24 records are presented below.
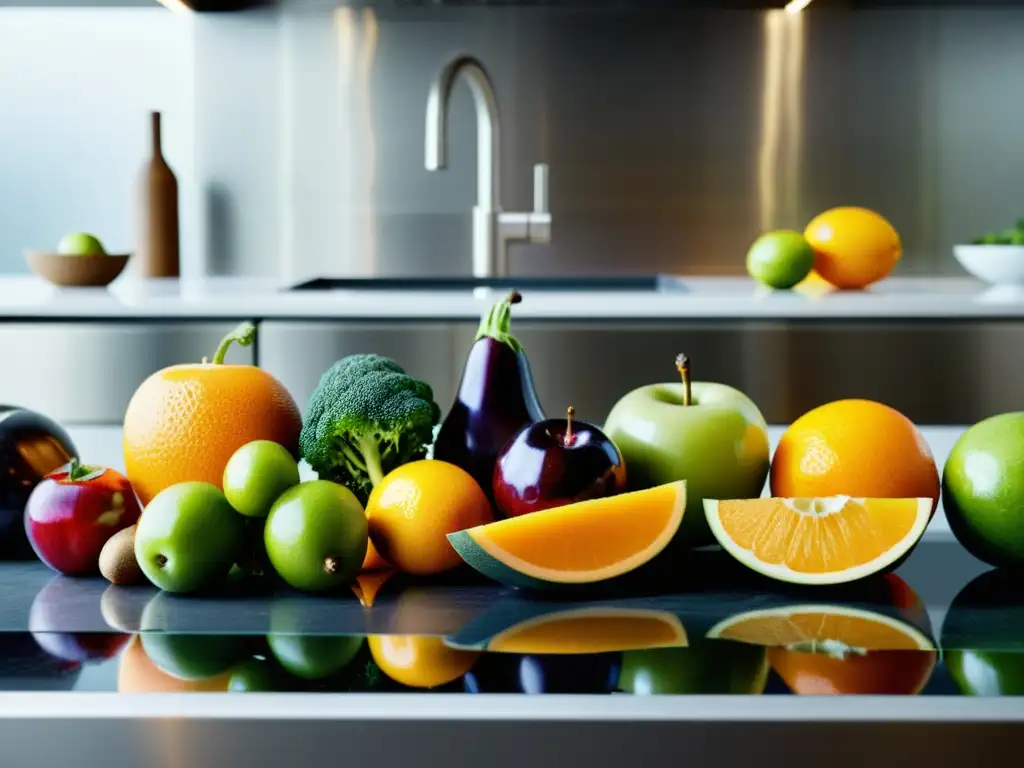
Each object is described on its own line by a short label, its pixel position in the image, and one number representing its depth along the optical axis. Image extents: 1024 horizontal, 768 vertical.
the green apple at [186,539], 0.72
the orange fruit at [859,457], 0.82
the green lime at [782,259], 2.60
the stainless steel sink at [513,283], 3.19
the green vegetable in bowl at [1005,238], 2.66
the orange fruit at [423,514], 0.76
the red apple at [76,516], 0.79
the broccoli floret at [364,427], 0.83
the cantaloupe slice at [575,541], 0.72
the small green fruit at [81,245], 2.72
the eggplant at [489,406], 0.84
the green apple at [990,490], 0.79
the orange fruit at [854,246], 2.67
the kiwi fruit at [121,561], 0.76
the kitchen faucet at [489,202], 2.91
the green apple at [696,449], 0.83
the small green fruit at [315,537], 0.72
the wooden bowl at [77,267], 2.71
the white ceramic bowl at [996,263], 2.62
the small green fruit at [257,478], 0.74
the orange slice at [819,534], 0.74
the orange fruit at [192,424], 0.83
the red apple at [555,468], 0.75
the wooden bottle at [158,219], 3.02
